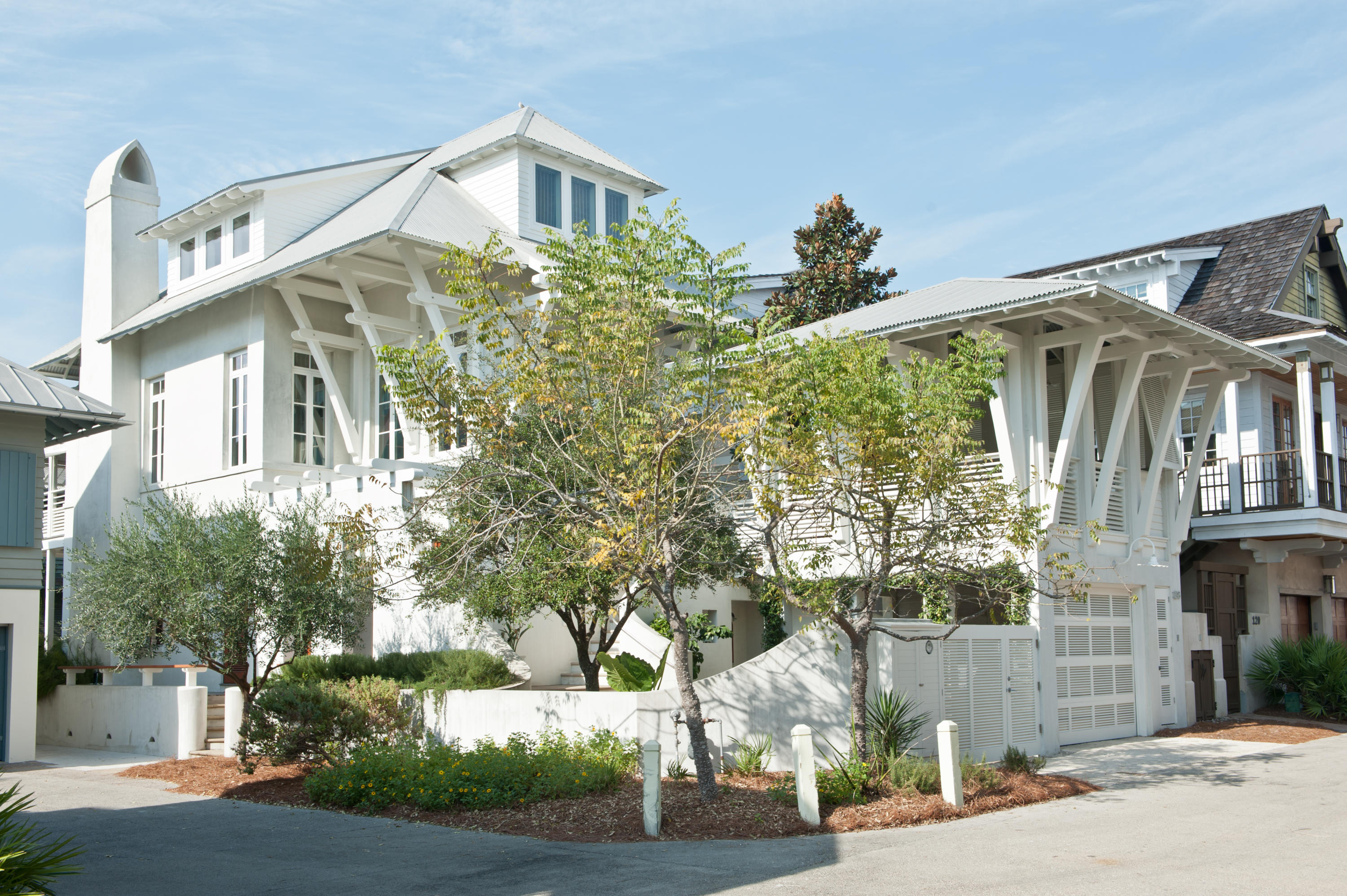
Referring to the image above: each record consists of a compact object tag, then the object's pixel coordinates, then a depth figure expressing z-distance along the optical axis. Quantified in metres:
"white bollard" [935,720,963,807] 11.23
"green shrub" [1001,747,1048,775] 13.45
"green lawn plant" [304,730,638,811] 11.85
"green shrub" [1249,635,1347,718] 20.28
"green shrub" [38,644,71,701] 19.89
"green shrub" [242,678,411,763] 13.64
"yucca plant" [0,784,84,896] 6.14
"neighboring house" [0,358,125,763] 17.42
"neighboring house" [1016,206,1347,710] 20.30
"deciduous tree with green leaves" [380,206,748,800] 11.16
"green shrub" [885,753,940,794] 11.52
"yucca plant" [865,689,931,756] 12.41
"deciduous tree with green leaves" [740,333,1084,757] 11.37
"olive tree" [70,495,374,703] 16.58
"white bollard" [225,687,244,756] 16.12
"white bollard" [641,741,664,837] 10.36
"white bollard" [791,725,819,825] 10.59
